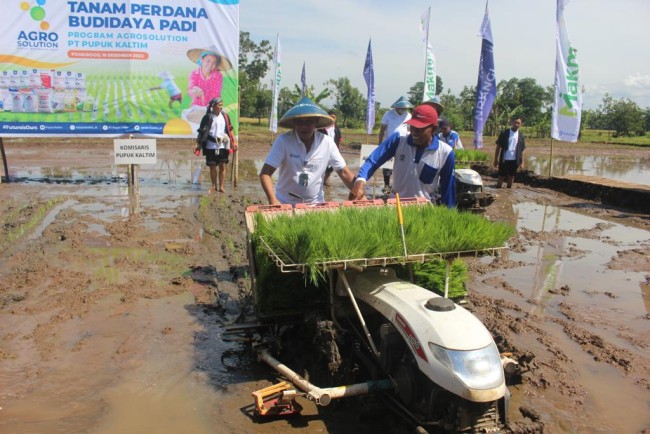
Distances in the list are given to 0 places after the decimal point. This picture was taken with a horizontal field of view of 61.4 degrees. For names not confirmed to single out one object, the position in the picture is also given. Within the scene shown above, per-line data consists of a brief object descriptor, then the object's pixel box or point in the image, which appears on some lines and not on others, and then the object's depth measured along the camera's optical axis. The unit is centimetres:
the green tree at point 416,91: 5427
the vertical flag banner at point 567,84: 1321
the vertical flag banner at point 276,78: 1872
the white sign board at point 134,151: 1106
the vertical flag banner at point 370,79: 2096
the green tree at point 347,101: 5209
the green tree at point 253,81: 4519
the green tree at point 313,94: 3522
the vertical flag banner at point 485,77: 1413
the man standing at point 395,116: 974
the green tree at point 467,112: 4984
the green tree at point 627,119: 5510
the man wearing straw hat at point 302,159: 473
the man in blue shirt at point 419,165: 472
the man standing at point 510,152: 1297
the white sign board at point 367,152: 1087
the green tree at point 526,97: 4706
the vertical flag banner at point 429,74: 1616
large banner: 1120
